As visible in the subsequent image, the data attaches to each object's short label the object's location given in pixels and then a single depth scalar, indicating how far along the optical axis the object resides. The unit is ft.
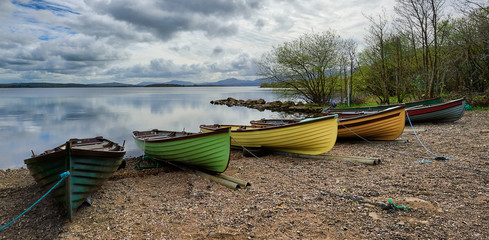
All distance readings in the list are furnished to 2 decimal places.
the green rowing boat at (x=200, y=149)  22.68
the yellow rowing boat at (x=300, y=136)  27.63
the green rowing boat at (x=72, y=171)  15.94
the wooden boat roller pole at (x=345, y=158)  24.80
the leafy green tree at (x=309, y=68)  85.56
